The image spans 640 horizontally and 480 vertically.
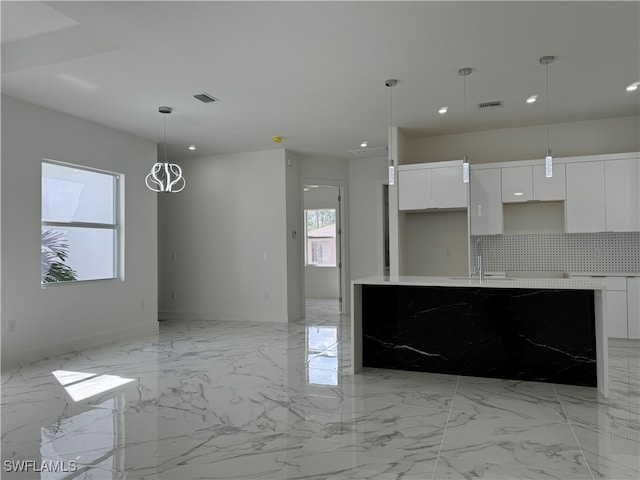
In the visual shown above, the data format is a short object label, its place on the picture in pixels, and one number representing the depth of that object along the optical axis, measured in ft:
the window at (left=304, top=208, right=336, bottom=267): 34.45
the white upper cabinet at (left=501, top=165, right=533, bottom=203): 18.11
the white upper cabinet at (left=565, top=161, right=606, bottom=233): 17.43
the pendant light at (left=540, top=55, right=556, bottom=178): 12.36
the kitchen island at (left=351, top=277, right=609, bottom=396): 11.98
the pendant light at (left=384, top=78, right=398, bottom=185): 13.76
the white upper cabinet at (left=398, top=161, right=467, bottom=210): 18.20
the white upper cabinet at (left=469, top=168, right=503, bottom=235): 18.53
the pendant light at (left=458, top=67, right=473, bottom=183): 13.08
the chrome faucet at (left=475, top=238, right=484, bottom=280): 13.52
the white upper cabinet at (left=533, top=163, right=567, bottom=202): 17.85
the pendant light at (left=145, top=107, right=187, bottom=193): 16.54
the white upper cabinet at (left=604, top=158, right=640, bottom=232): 17.03
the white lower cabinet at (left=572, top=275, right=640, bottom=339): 16.89
